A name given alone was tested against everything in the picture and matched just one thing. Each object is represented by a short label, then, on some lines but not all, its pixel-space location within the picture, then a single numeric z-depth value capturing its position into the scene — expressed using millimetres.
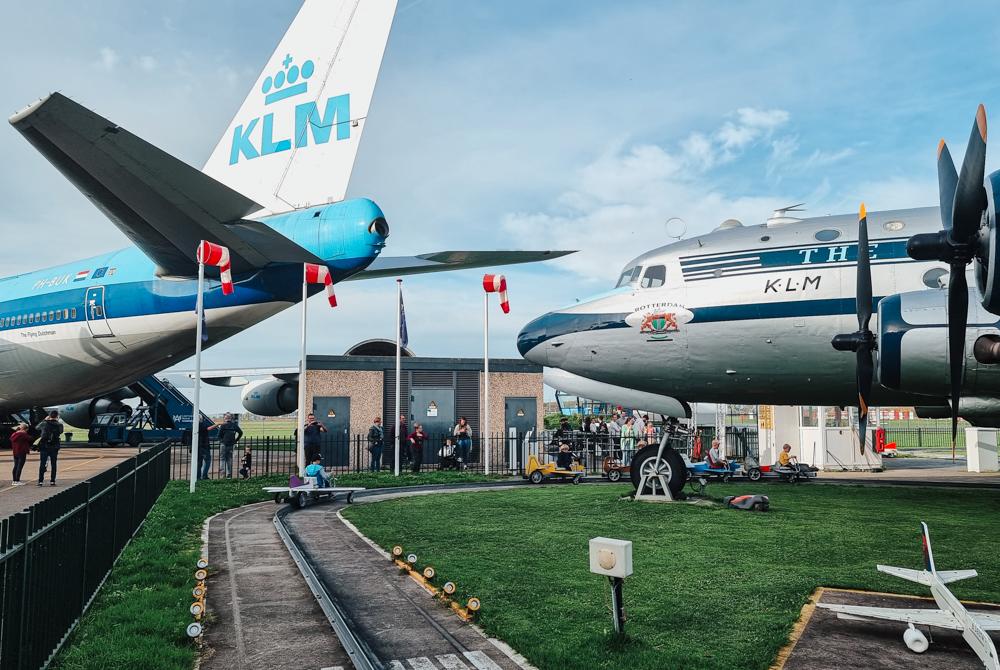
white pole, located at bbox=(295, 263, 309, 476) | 20344
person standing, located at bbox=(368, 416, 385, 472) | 25500
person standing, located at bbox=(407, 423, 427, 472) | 25547
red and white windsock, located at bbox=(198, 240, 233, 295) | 17953
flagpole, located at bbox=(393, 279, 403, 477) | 25844
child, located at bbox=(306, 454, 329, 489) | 16875
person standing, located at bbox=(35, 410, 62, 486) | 18594
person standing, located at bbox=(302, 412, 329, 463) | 21000
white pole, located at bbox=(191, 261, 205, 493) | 19372
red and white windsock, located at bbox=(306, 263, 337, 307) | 19344
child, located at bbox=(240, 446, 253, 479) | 24156
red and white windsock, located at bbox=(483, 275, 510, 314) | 25698
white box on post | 6000
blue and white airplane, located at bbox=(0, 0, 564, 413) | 14992
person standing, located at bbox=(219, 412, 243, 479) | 23266
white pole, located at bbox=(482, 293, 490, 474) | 25359
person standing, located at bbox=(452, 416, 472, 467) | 26766
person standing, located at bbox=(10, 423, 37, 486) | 18906
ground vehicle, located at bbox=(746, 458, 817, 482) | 22016
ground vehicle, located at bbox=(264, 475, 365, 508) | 15953
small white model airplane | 5234
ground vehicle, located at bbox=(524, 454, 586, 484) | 21766
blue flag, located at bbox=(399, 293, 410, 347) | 25656
